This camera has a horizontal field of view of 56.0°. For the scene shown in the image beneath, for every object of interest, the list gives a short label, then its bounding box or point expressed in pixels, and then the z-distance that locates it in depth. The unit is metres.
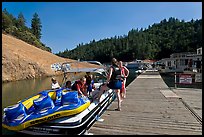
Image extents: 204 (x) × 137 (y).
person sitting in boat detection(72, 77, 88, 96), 7.85
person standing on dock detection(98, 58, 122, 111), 7.17
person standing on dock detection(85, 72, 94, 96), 9.26
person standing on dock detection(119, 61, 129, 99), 8.72
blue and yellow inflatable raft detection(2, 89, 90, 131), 5.33
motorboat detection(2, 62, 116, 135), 5.21
